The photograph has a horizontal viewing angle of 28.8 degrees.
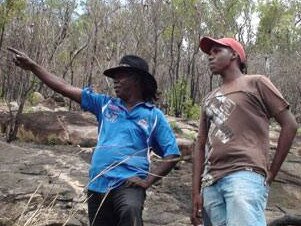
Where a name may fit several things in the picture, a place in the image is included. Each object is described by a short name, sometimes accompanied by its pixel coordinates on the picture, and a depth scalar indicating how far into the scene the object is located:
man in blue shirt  3.56
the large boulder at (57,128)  10.06
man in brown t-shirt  3.13
